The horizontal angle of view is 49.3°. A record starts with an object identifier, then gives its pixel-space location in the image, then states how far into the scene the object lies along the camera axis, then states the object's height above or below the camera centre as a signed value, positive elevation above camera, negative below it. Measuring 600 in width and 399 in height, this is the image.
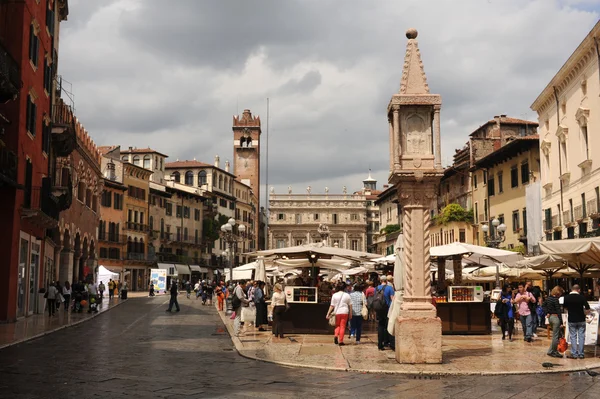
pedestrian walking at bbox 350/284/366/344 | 17.67 -0.69
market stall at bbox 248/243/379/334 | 19.92 +0.10
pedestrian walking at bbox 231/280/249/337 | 19.61 -0.53
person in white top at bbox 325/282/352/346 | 16.64 -0.62
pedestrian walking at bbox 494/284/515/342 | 17.91 -0.72
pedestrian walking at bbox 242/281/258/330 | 20.44 -0.78
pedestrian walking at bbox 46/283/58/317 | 27.98 -0.35
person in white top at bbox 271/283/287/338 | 18.78 -0.63
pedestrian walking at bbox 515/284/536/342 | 17.42 -0.67
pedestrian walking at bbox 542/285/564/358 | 13.95 -0.63
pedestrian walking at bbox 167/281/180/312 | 33.17 -0.38
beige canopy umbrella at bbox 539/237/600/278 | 14.87 +0.82
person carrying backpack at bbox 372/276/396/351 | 15.63 -0.58
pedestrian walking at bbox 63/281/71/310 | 31.95 -0.19
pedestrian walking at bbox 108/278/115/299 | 48.13 +0.07
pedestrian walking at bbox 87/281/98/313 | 31.75 -0.34
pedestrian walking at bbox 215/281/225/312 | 36.28 -0.59
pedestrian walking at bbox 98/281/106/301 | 40.47 -0.06
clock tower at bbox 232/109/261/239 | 118.88 +24.62
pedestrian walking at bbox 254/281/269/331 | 22.00 -0.64
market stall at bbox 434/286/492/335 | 19.52 -0.78
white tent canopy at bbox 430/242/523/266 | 20.23 +1.04
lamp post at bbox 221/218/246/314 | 30.88 +2.73
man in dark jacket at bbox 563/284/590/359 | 13.65 -0.70
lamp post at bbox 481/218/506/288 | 24.41 +2.32
